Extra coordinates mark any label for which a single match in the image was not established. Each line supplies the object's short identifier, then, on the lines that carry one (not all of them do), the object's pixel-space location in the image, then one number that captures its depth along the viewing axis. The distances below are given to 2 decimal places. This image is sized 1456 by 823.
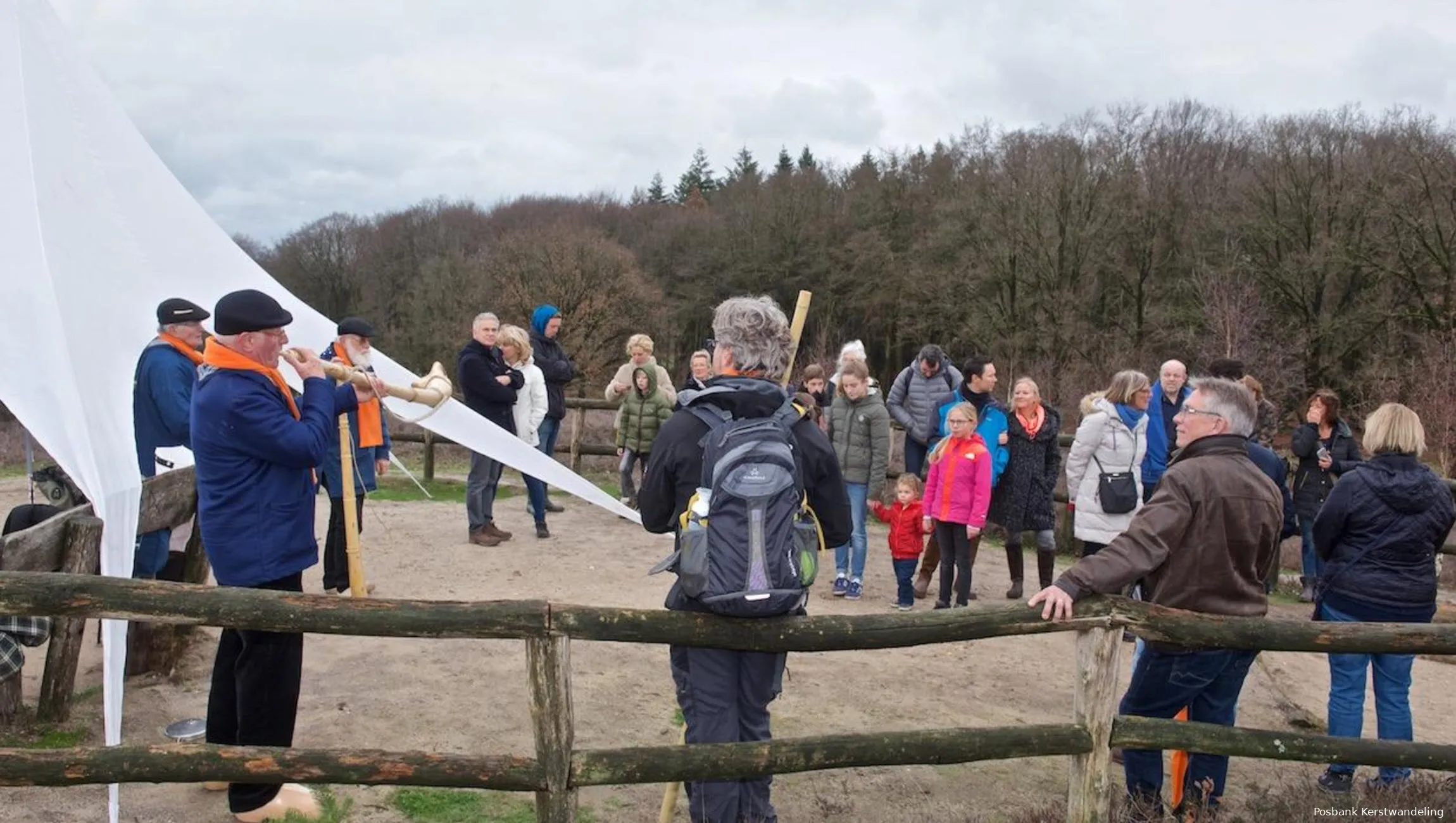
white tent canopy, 3.82
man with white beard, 5.82
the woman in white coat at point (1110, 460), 5.88
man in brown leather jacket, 3.44
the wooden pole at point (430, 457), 11.23
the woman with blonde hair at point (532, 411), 8.16
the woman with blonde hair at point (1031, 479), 6.86
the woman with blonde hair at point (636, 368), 8.60
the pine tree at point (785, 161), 58.63
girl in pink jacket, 6.29
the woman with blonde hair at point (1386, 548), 4.06
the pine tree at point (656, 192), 64.00
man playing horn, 3.39
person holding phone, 7.34
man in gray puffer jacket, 7.69
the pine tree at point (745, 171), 44.77
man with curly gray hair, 2.97
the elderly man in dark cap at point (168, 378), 4.51
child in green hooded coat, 8.86
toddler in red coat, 6.61
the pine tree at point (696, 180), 68.00
